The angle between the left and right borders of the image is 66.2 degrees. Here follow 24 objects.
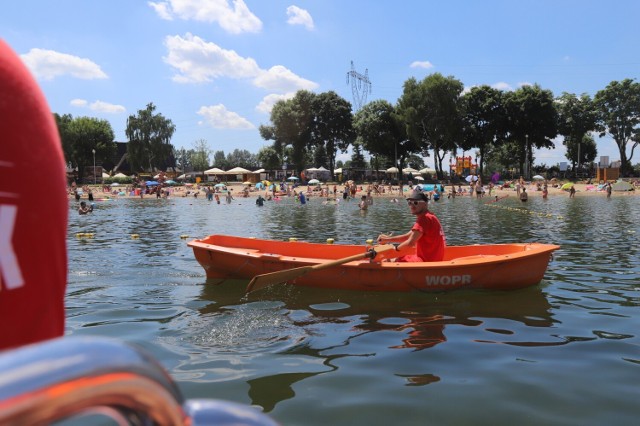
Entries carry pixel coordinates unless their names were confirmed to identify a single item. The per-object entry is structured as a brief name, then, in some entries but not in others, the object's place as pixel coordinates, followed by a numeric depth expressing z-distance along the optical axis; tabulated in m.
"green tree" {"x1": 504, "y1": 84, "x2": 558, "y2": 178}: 62.88
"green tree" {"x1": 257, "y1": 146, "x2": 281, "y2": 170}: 89.04
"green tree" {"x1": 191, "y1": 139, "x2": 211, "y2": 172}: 116.81
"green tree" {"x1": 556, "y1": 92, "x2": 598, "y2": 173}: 68.06
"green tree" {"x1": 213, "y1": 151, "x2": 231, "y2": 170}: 116.90
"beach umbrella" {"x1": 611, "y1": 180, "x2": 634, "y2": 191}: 49.94
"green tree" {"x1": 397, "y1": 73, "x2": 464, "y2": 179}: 60.53
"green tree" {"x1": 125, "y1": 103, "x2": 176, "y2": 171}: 81.69
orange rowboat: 9.14
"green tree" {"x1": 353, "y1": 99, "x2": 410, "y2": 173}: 70.00
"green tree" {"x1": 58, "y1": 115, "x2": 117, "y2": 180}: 81.06
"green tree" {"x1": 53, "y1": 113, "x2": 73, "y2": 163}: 77.32
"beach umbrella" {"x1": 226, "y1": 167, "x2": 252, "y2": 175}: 83.81
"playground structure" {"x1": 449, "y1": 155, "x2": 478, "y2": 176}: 95.38
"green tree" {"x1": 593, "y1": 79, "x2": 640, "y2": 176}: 67.94
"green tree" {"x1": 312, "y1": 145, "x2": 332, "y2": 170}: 85.94
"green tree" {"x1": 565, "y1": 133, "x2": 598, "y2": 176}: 85.55
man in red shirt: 9.48
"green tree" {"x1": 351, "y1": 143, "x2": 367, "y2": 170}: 91.05
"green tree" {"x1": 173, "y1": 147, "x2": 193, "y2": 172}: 146.60
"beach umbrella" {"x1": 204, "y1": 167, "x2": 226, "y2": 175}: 82.62
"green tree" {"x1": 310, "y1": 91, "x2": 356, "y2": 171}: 78.69
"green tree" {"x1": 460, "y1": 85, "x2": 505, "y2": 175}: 63.84
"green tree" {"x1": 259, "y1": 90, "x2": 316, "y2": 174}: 79.06
